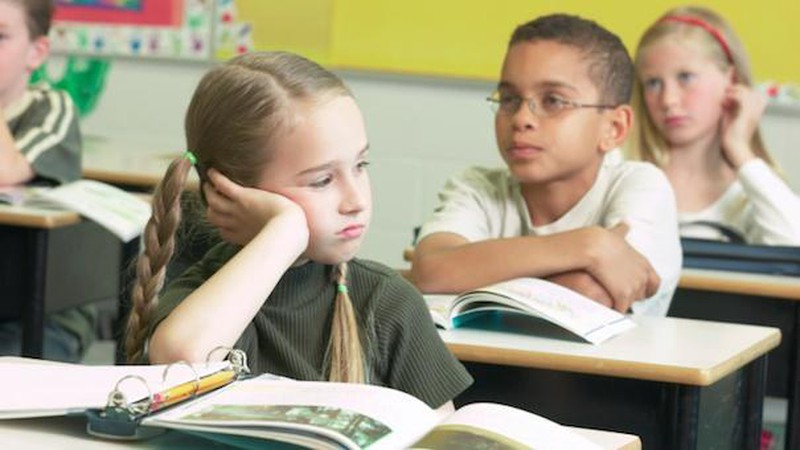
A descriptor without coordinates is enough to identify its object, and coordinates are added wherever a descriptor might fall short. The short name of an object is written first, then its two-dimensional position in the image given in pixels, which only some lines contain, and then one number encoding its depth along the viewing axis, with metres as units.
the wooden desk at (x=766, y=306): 4.56
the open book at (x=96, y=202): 5.10
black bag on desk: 4.69
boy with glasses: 4.09
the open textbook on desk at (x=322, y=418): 2.00
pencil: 2.16
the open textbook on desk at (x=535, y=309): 3.58
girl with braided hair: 2.97
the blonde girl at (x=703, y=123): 5.54
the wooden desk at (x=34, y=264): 5.04
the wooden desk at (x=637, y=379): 3.35
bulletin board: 6.79
